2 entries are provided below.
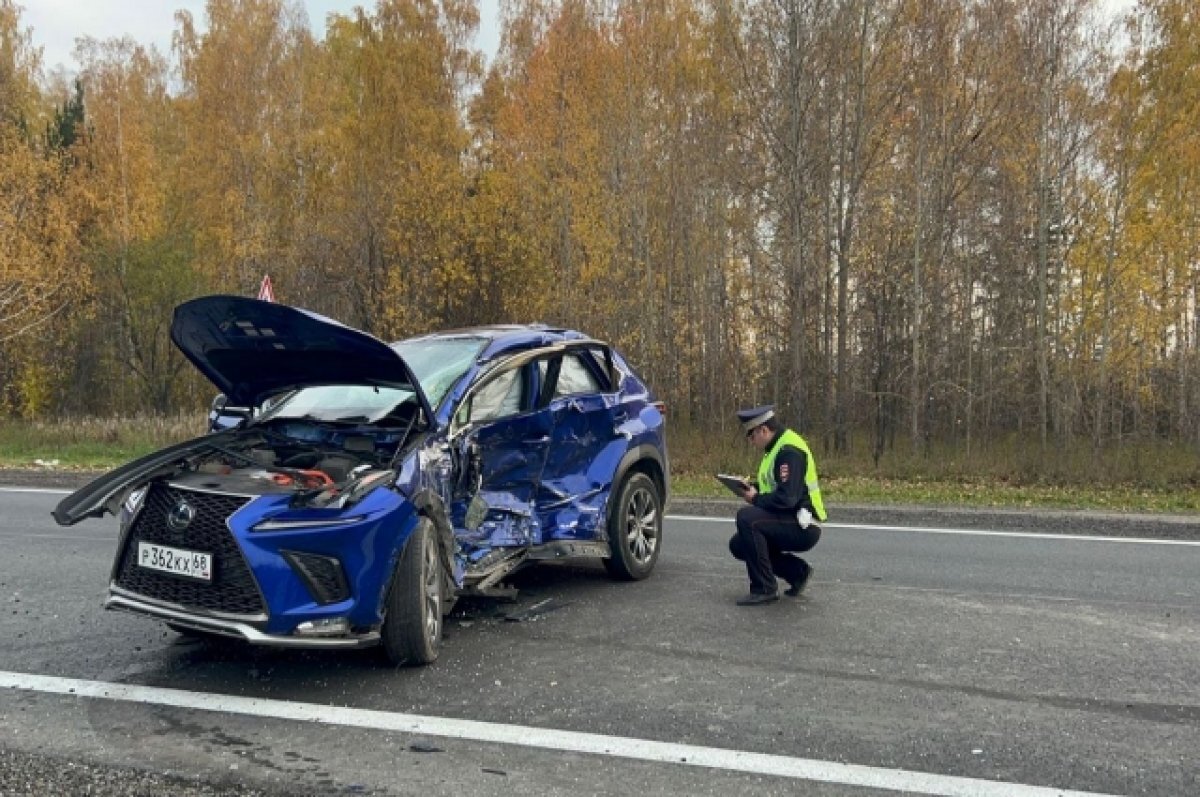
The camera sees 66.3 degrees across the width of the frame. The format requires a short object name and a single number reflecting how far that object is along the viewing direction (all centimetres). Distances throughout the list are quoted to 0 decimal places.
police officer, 621
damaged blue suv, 434
